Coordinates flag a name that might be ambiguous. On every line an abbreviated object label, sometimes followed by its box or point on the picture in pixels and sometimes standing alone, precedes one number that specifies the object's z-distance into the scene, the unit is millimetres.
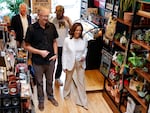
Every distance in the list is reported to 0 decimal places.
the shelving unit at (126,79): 2057
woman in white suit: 2525
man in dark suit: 3176
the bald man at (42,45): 2310
